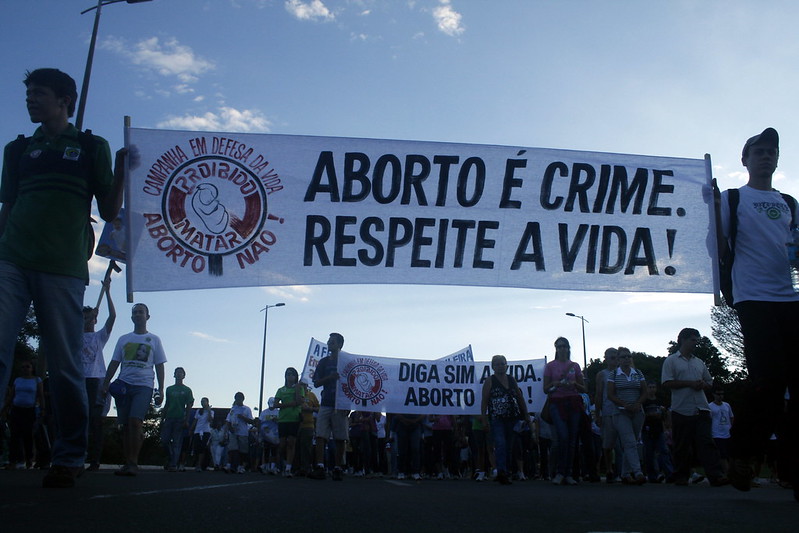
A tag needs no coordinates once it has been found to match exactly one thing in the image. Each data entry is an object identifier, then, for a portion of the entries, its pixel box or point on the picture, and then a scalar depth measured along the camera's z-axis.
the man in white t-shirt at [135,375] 8.17
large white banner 6.36
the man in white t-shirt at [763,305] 4.67
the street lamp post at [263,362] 51.45
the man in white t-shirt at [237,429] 18.73
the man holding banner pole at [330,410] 11.02
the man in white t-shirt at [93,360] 10.22
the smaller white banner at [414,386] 14.77
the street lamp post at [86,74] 14.54
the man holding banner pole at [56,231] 4.86
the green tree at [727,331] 55.34
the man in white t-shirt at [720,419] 14.16
